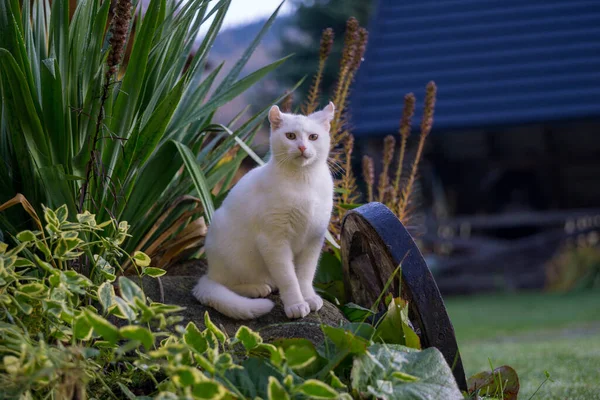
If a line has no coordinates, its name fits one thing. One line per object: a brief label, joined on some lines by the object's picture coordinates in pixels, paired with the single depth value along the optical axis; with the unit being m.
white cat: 3.62
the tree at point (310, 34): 16.13
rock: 3.56
